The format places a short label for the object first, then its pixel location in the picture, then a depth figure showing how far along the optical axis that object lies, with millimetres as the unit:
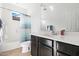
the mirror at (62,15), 1597
